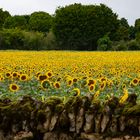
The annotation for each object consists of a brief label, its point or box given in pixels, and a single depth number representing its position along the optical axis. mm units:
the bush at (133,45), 56719
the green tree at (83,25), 66875
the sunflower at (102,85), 9898
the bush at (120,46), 54888
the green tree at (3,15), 100750
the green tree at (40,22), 97938
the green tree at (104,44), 57538
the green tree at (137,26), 95812
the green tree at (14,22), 95750
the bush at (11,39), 57750
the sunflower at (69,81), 10680
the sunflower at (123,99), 6375
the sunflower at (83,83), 11174
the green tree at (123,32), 72800
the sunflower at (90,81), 9978
